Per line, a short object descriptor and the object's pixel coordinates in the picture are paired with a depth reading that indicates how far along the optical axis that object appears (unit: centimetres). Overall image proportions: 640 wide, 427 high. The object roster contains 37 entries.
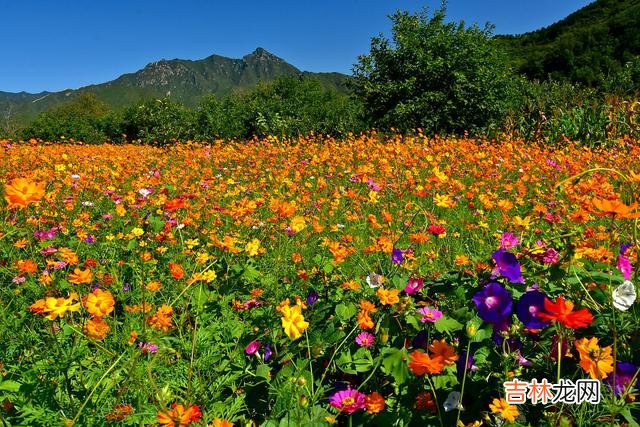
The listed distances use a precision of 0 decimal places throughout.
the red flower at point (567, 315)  83
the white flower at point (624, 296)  108
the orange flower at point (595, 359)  87
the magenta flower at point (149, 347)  149
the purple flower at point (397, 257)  154
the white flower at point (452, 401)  106
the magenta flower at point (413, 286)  136
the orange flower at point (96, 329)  112
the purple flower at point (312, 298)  162
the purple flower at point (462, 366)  120
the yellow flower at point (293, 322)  101
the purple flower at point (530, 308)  108
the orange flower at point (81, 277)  131
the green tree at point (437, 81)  1091
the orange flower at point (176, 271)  166
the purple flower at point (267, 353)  145
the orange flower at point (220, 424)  87
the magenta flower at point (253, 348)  141
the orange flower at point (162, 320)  134
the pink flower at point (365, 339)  131
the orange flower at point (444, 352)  99
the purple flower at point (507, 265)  124
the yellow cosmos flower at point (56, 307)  108
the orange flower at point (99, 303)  110
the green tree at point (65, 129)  1834
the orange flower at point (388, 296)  125
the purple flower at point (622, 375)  106
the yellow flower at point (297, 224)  198
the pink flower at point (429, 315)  126
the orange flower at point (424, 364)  94
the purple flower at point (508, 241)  154
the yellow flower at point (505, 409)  95
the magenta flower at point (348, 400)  112
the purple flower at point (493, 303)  115
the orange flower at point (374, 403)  110
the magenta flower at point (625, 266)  127
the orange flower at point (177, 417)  89
